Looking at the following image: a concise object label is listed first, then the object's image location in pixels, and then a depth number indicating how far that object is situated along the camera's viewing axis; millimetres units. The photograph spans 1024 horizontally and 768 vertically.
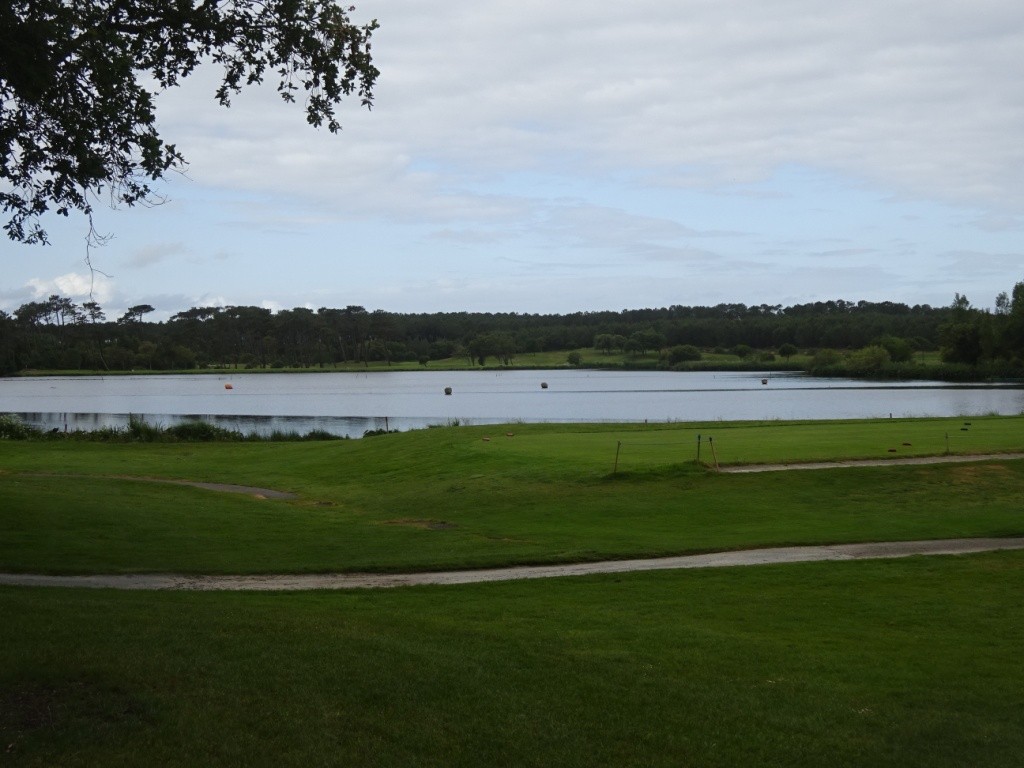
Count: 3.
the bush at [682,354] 176375
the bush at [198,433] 50312
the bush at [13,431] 49781
